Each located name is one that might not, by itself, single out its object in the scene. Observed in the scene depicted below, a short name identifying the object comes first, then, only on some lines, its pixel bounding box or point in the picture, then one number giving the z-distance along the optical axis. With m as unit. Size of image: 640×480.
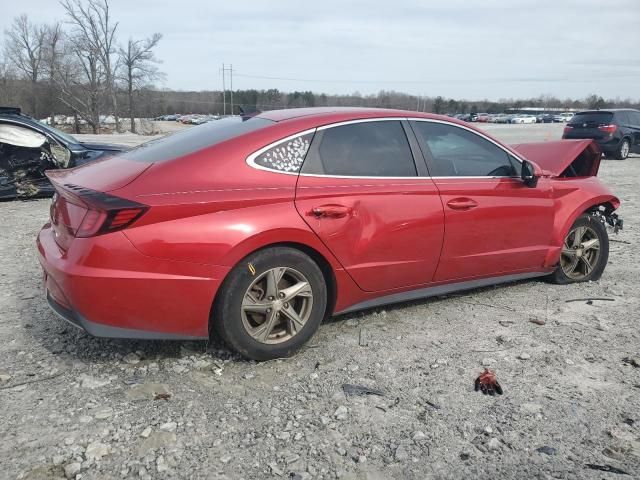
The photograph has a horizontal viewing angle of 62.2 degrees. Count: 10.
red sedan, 2.92
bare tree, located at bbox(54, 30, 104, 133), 55.97
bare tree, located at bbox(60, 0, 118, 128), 54.25
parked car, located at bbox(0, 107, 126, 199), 8.47
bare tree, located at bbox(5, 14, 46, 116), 61.42
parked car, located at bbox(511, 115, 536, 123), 73.25
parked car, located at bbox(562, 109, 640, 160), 17.45
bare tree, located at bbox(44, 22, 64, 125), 58.88
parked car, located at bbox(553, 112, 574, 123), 73.28
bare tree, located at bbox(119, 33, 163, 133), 57.66
